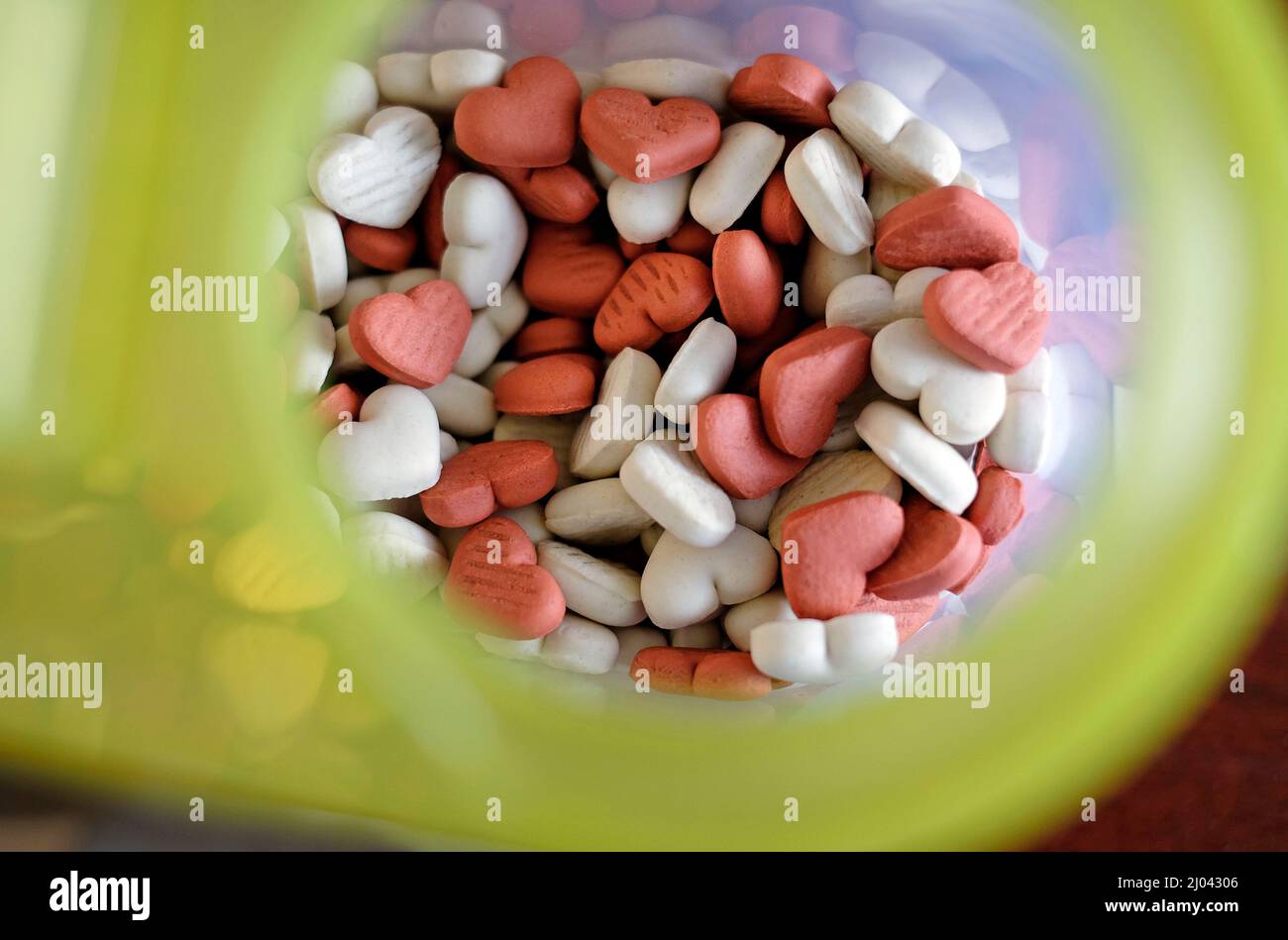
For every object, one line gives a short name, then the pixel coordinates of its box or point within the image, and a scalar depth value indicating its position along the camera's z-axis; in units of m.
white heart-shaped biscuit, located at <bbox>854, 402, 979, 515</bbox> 0.22
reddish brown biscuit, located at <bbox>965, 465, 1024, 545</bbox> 0.22
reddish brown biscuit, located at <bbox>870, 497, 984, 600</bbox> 0.21
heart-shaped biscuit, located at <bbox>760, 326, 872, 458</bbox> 0.22
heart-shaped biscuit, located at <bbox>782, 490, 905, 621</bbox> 0.21
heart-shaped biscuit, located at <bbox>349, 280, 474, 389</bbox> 0.22
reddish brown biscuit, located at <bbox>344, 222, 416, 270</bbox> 0.23
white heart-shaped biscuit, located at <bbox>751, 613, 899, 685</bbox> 0.21
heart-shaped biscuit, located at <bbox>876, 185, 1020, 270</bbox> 0.22
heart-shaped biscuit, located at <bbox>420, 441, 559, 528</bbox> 0.22
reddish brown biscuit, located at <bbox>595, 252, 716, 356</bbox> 0.23
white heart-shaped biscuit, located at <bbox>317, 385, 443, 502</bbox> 0.22
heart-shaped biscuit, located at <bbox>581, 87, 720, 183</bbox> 0.23
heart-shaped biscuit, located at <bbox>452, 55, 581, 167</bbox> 0.23
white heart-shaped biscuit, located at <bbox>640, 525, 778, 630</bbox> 0.22
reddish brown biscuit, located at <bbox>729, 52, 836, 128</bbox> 0.22
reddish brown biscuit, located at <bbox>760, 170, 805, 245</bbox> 0.23
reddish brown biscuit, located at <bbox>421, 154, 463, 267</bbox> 0.24
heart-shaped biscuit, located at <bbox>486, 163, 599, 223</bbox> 0.23
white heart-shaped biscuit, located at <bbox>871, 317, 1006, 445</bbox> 0.22
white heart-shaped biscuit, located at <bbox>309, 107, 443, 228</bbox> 0.23
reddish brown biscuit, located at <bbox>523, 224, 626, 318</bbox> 0.23
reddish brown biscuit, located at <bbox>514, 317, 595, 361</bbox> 0.24
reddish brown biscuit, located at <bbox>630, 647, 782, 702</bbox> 0.22
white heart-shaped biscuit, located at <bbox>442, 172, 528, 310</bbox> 0.23
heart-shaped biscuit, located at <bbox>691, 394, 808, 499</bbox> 0.22
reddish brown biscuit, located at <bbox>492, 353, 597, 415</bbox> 0.23
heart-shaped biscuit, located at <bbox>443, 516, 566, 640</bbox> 0.22
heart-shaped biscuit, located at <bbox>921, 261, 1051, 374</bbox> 0.21
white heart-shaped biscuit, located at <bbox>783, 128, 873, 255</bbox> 0.22
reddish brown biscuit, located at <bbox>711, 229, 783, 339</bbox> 0.22
